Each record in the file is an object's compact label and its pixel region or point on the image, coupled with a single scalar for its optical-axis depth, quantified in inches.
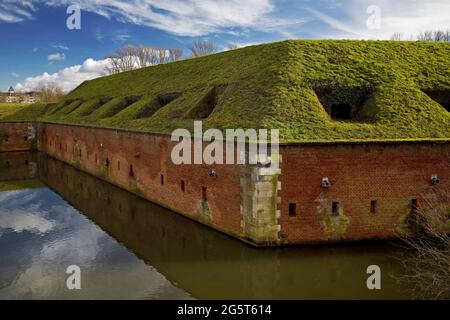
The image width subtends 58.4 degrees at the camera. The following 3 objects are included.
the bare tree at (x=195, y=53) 2505.4
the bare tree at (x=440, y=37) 1790.1
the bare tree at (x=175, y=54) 2727.9
